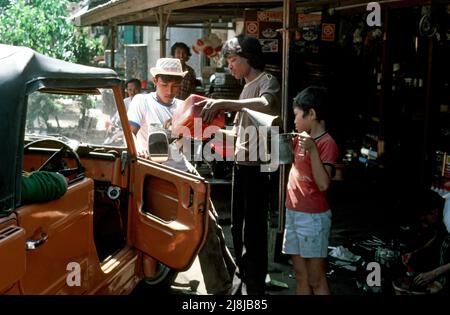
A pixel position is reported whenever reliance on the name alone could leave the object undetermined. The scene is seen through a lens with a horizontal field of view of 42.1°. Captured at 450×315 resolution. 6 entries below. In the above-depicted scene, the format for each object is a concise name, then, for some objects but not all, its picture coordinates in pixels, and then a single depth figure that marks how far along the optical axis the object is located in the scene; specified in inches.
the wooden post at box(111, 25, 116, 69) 492.1
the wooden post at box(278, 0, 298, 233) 201.3
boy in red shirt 151.3
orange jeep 103.1
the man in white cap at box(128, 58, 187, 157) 214.8
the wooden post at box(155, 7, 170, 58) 337.4
